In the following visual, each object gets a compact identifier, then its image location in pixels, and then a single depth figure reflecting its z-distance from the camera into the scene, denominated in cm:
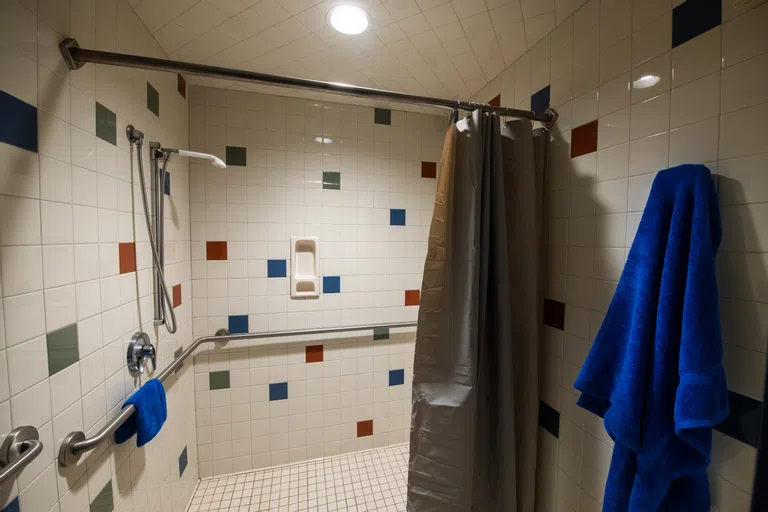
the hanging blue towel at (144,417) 84
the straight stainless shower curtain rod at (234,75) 67
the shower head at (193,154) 107
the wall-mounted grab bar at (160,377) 65
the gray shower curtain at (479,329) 91
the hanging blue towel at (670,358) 55
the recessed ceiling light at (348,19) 94
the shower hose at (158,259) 91
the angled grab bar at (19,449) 49
